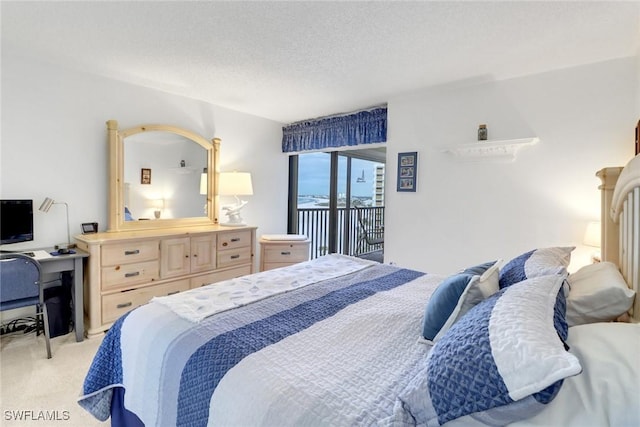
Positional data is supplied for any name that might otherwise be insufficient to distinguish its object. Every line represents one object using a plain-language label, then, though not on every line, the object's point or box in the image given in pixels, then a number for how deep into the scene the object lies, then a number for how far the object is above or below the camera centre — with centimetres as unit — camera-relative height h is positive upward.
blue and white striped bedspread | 87 -51
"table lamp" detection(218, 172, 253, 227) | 379 +23
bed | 70 -47
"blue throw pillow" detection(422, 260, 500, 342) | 113 -33
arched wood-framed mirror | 307 +30
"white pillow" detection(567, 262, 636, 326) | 102 -30
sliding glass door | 469 +18
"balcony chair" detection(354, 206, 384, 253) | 534 -45
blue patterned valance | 369 +98
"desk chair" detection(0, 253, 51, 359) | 208 -53
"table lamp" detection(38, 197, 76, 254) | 258 -26
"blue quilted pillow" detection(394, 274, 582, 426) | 65 -36
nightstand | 384 -54
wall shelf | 271 +55
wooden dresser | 261 -56
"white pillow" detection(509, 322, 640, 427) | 66 -40
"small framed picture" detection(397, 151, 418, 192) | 337 +41
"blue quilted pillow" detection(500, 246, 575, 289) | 127 -24
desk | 242 -60
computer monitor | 237 -13
